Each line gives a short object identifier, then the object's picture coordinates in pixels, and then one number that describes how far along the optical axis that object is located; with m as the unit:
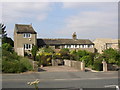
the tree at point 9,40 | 36.06
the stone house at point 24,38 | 28.95
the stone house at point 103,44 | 38.41
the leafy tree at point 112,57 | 18.12
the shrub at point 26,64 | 15.02
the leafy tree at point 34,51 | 24.32
